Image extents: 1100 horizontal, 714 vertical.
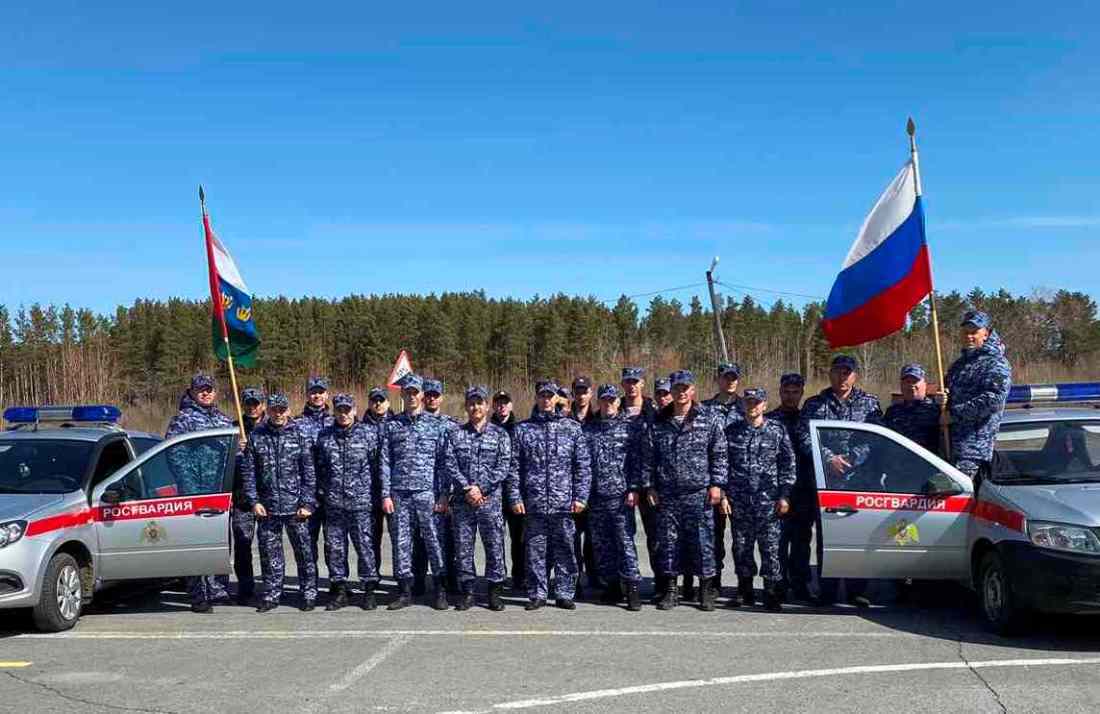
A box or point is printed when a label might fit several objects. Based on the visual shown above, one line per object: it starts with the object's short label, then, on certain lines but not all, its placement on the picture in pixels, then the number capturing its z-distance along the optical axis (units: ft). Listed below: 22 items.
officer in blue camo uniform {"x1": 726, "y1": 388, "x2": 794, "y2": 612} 26.66
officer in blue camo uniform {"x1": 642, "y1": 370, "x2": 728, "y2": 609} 26.66
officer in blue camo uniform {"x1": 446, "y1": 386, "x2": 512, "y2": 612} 27.53
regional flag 33.65
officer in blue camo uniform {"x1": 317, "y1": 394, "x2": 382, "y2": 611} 27.68
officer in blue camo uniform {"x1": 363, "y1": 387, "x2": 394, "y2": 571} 28.27
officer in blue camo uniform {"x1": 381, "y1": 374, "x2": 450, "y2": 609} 27.81
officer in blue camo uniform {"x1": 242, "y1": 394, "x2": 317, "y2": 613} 27.81
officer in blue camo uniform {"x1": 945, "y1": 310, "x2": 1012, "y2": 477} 25.58
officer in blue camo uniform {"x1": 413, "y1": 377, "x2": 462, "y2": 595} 28.73
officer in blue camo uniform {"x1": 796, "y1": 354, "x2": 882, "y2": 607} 27.28
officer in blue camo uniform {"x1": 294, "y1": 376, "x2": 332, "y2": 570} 28.40
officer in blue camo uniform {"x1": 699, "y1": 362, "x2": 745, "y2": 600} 27.14
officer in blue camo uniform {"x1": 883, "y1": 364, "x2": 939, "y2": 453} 27.78
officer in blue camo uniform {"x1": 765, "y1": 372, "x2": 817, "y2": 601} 27.32
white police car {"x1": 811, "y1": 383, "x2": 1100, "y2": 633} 23.24
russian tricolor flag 29.14
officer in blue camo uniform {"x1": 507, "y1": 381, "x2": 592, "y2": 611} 27.53
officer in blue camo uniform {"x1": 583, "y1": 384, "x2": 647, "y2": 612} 27.20
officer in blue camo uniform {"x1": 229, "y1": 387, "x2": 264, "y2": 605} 28.37
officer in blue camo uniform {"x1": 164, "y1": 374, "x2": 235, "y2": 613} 28.35
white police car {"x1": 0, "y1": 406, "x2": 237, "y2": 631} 25.64
